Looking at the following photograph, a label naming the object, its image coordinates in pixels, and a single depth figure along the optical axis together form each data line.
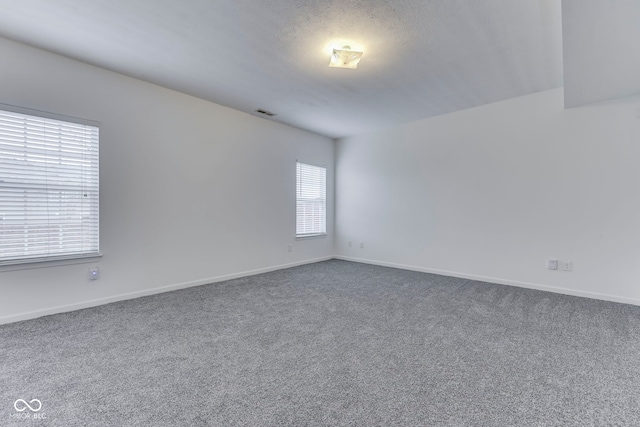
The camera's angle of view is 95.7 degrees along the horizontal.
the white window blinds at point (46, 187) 2.67
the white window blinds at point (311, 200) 5.46
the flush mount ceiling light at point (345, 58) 2.62
